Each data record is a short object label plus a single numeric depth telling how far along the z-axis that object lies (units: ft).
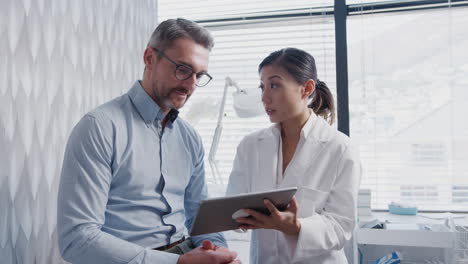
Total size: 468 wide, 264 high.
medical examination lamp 7.66
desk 7.25
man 3.78
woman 4.59
